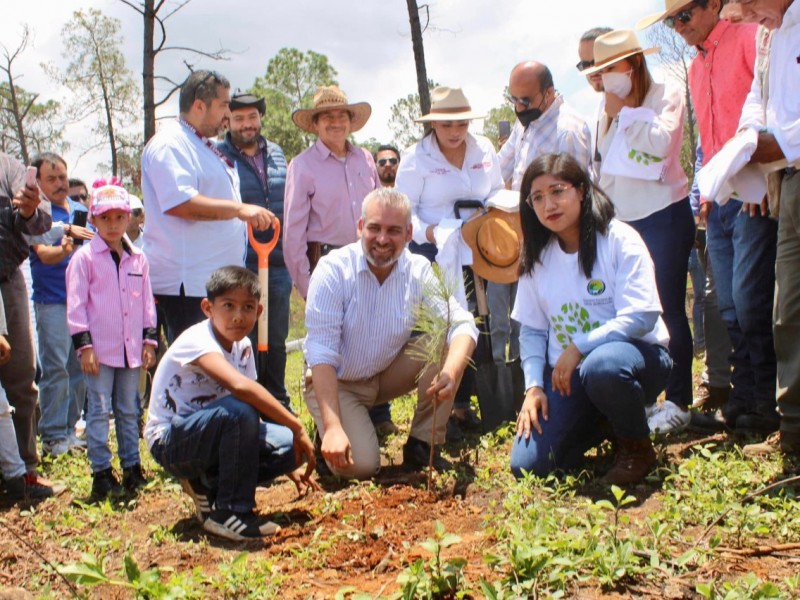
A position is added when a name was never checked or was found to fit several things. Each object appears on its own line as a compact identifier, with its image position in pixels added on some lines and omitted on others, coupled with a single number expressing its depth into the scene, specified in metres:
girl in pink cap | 4.28
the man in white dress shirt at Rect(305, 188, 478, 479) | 4.07
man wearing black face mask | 5.09
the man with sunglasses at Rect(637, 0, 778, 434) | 4.01
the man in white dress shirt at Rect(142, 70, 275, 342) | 4.66
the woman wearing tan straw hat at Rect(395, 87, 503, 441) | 5.17
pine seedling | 3.95
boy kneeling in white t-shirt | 3.54
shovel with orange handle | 5.13
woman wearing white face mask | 4.37
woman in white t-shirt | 3.66
